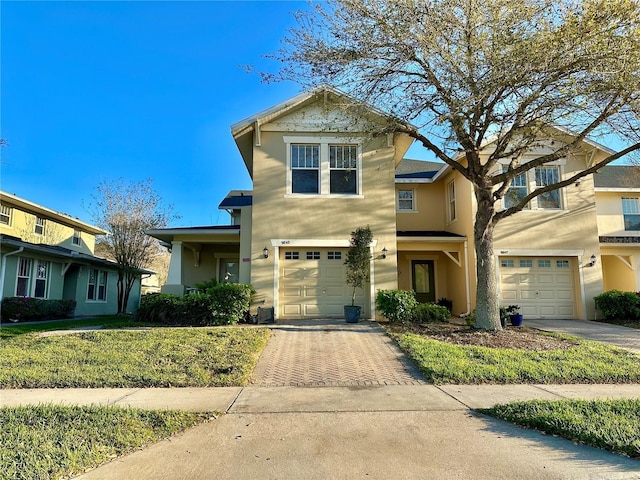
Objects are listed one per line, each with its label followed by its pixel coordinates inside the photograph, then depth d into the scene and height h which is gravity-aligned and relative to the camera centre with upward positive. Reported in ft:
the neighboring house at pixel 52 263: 54.19 +4.58
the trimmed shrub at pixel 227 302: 40.06 -0.89
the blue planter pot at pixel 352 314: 41.27 -2.12
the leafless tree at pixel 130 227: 64.54 +10.32
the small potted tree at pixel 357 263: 41.29 +2.97
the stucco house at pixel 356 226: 44.14 +7.52
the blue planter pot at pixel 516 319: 41.83 -2.69
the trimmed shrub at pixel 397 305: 39.55 -1.19
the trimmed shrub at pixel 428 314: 41.16 -2.17
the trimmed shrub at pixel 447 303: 55.16 -1.41
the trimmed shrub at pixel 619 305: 45.27 -1.42
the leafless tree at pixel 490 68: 27.71 +16.11
